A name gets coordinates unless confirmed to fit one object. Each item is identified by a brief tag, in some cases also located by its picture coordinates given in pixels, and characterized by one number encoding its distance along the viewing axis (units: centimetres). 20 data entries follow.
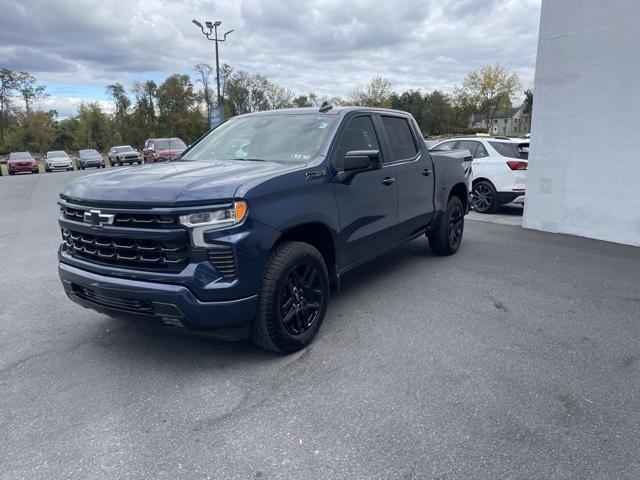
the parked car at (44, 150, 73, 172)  3183
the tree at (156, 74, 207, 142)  5622
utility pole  2695
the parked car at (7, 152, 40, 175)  2947
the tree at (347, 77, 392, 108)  5847
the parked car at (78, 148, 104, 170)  3331
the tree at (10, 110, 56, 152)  5559
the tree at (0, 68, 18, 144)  5396
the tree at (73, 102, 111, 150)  6241
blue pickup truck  307
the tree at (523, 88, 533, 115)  7404
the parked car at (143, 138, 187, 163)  2655
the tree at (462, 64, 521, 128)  5825
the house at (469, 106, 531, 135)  9568
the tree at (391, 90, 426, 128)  7394
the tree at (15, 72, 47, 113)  5619
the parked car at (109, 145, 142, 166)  3422
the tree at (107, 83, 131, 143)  6081
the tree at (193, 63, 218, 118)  5512
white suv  981
